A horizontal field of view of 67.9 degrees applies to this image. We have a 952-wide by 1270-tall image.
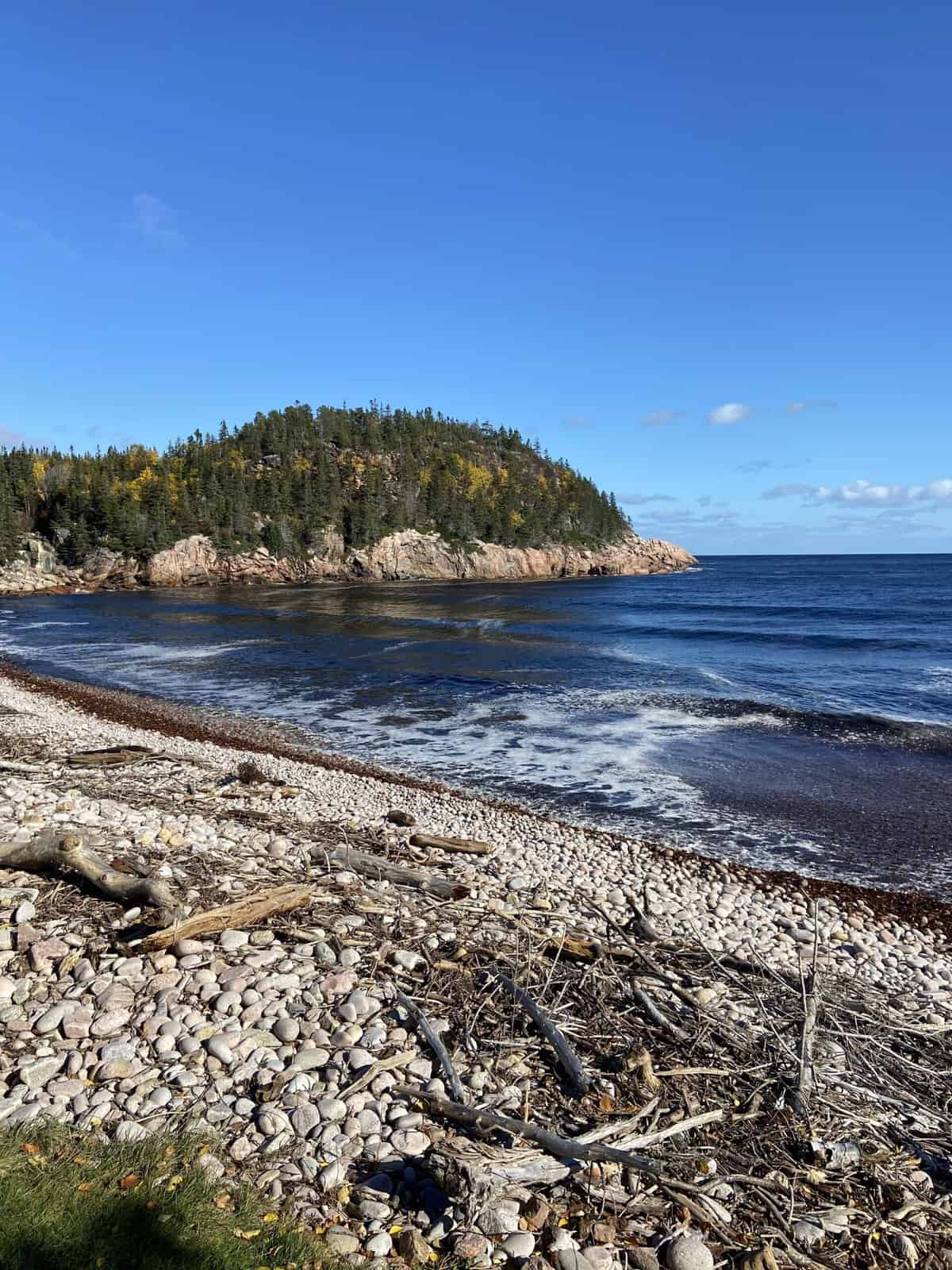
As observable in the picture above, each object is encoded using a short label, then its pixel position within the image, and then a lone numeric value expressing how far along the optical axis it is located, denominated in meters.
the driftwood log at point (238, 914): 6.80
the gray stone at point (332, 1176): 4.44
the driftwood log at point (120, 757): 14.77
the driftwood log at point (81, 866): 7.47
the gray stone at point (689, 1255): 4.05
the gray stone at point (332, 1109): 5.00
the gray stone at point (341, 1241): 3.95
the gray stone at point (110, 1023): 5.71
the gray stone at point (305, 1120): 4.87
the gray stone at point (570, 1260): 3.97
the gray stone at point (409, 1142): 4.72
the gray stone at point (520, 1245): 4.00
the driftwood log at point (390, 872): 8.81
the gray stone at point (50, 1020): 5.66
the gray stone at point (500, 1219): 4.14
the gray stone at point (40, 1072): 5.11
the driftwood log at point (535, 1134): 4.53
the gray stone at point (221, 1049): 5.51
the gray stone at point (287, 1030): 5.80
